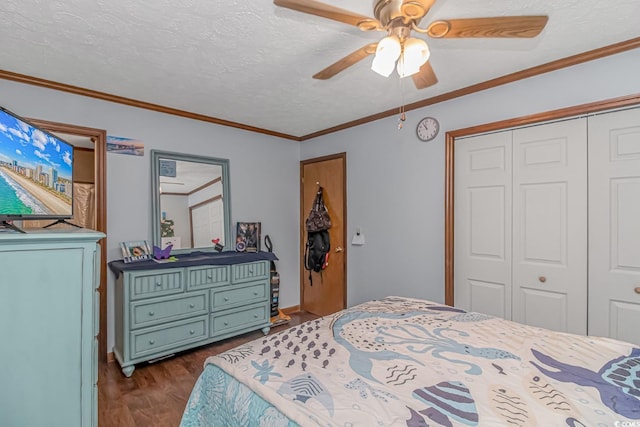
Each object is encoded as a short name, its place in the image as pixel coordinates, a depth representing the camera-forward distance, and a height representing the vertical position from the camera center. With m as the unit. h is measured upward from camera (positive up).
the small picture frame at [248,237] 3.59 -0.27
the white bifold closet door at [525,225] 2.16 -0.09
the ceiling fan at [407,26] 1.29 +0.82
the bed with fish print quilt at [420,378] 0.93 -0.59
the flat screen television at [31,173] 1.29 +0.19
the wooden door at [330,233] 3.69 -0.24
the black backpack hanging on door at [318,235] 3.81 -0.27
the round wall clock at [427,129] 2.86 +0.79
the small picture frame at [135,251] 2.80 -0.34
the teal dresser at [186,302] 2.55 -0.81
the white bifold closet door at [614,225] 1.94 -0.07
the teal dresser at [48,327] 1.17 -0.46
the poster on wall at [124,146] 2.83 +0.62
